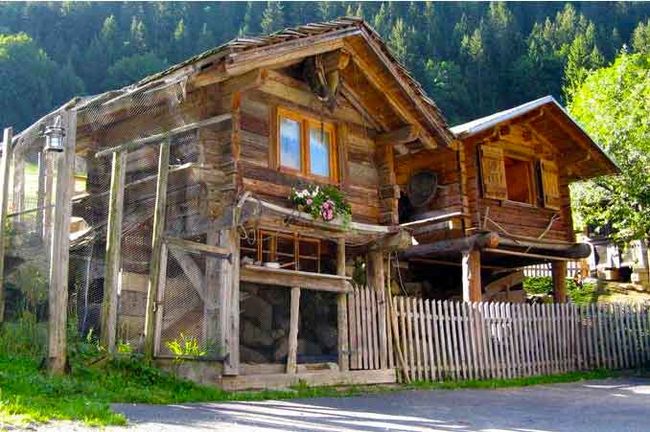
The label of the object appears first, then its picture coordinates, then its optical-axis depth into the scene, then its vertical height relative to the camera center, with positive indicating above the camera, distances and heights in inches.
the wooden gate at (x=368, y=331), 490.9 +15.9
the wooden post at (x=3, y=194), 410.6 +97.5
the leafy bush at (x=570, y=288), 1072.3 +94.3
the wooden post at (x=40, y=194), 399.2 +95.6
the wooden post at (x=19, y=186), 430.6 +104.1
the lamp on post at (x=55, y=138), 340.2 +104.3
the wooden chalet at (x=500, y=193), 702.5 +160.8
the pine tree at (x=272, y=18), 2716.5 +1290.2
